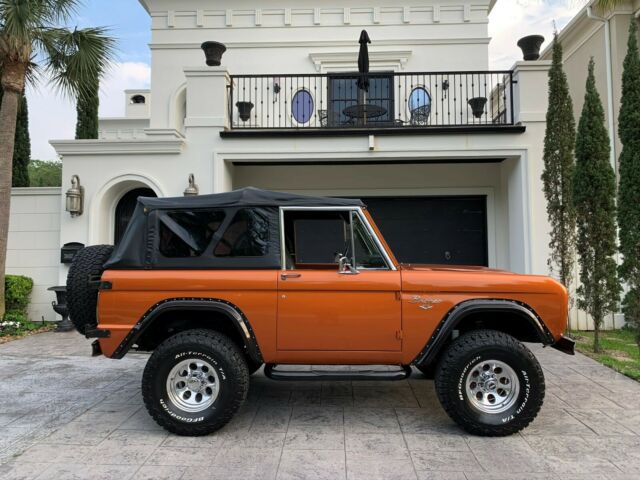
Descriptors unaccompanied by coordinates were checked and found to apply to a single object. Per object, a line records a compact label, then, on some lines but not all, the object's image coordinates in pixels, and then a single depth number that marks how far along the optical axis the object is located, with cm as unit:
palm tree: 802
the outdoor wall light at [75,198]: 863
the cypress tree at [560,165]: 757
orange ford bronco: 382
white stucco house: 870
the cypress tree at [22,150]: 1294
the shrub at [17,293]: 874
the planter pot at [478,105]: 914
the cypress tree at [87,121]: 1466
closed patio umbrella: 902
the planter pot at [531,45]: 869
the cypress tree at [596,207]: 680
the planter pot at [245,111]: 924
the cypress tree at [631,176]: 616
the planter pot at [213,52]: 894
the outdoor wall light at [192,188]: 845
